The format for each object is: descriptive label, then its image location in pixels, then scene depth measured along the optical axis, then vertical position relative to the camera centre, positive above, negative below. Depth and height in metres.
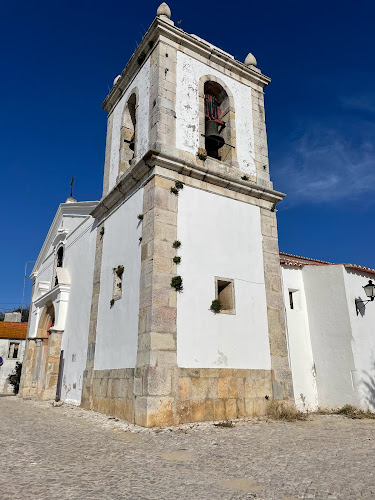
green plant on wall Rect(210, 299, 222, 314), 8.27 +1.58
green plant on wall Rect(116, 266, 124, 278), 9.20 +2.54
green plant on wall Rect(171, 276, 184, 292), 7.88 +1.93
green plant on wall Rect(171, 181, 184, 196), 8.63 +4.08
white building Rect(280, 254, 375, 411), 9.57 +1.25
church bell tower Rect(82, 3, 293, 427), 7.62 +2.88
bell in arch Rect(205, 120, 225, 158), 9.89 +5.88
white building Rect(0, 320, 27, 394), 26.83 +2.60
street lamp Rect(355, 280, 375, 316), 10.02 +2.17
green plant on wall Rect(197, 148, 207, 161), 9.46 +5.17
